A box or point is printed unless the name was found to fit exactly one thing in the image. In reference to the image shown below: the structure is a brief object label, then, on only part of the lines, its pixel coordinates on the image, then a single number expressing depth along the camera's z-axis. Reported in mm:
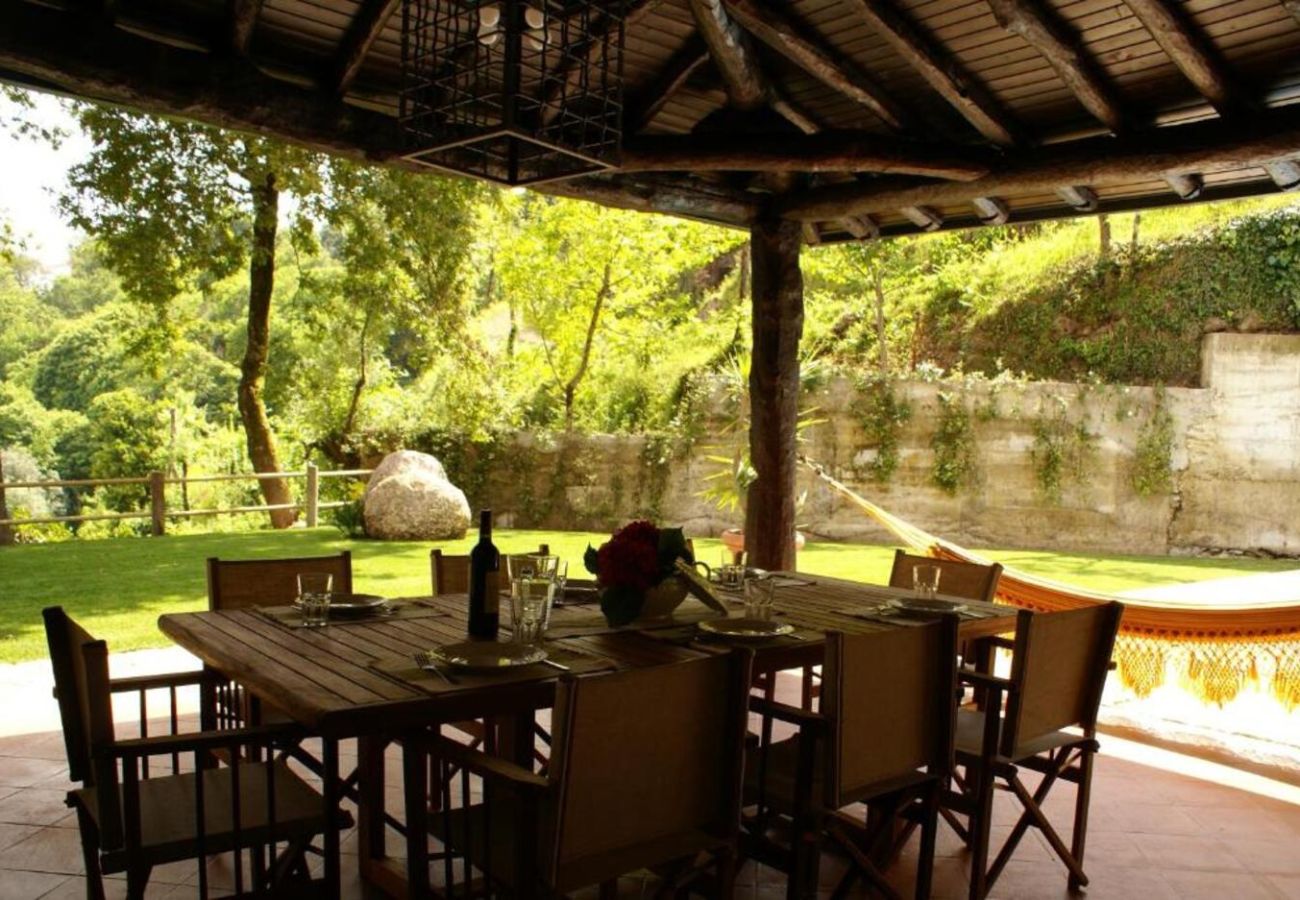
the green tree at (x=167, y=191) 8172
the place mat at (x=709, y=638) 2262
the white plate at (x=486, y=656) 1918
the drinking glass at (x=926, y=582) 2834
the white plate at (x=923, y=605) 2701
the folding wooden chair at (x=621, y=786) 1599
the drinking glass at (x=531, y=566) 2274
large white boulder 8852
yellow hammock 3531
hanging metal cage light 2225
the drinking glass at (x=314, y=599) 2305
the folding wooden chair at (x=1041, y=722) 2318
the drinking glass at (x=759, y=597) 2439
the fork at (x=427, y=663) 1892
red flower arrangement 2328
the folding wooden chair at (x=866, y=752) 2012
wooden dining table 1756
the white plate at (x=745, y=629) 2287
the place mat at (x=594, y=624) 2377
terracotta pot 6496
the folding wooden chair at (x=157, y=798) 1715
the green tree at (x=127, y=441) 16047
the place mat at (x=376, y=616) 2371
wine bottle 2186
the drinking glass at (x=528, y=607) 2141
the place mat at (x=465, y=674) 1837
